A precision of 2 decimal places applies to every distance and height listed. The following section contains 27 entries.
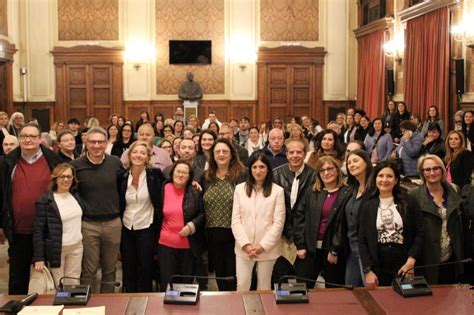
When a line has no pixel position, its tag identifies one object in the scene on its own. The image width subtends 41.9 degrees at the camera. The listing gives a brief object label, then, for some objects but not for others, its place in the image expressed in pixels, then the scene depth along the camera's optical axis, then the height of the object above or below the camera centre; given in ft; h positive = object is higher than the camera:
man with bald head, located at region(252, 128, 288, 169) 19.43 -0.62
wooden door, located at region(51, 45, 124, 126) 51.90 +4.12
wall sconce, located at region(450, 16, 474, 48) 31.50 +5.11
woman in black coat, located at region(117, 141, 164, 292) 15.67 -1.96
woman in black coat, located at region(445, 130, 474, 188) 21.04 -1.13
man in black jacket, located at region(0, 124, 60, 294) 15.06 -1.52
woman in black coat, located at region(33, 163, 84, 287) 14.46 -2.28
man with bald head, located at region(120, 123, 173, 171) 20.63 -0.75
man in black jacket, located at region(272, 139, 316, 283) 15.19 -1.35
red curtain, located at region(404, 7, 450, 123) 35.14 +4.03
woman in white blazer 14.66 -2.22
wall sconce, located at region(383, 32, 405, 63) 42.06 +5.61
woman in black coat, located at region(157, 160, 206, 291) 15.48 -2.34
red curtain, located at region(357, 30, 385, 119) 45.52 +4.26
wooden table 10.08 -2.94
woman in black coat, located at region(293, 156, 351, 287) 14.61 -2.27
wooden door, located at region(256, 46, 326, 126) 52.49 +4.06
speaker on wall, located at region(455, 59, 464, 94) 33.22 +2.88
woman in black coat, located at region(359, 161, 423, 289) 13.29 -2.26
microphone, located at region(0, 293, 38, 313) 9.98 -2.87
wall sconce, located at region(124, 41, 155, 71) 51.90 +6.43
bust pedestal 50.80 +1.77
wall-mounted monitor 52.29 +6.63
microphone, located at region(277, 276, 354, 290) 10.90 -2.76
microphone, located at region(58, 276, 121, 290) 10.85 -2.75
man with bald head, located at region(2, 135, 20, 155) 18.86 -0.39
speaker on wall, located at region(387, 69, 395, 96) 43.50 +3.24
